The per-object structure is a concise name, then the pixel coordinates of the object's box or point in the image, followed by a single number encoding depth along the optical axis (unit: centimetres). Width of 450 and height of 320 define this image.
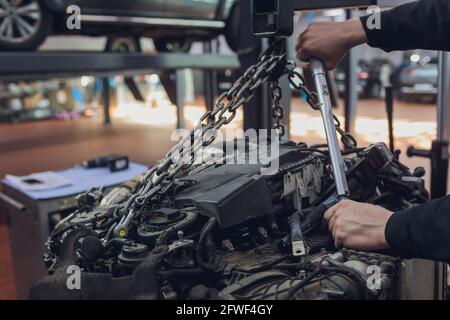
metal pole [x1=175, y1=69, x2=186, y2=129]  402
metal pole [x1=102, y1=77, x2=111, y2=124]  705
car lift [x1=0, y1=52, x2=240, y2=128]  233
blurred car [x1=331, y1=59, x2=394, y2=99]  902
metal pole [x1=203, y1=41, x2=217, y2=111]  505
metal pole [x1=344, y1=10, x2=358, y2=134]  313
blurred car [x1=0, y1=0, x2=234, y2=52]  263
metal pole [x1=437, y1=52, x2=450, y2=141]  169
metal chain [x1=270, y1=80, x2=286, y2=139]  111
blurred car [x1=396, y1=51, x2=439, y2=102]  730
